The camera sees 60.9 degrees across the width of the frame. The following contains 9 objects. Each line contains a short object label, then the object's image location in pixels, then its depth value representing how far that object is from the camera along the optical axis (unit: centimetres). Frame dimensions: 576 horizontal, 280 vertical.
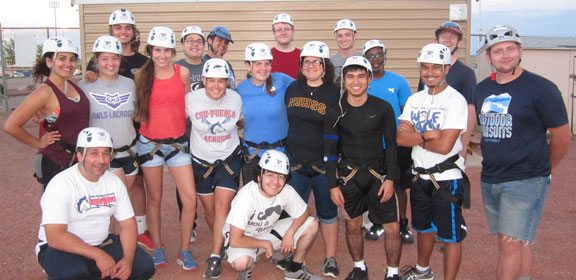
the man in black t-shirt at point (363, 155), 461
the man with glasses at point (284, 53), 633
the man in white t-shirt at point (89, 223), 404
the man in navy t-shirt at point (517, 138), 389
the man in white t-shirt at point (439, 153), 435
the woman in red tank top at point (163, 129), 511
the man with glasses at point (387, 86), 550
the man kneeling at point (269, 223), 473
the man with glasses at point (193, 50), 597
